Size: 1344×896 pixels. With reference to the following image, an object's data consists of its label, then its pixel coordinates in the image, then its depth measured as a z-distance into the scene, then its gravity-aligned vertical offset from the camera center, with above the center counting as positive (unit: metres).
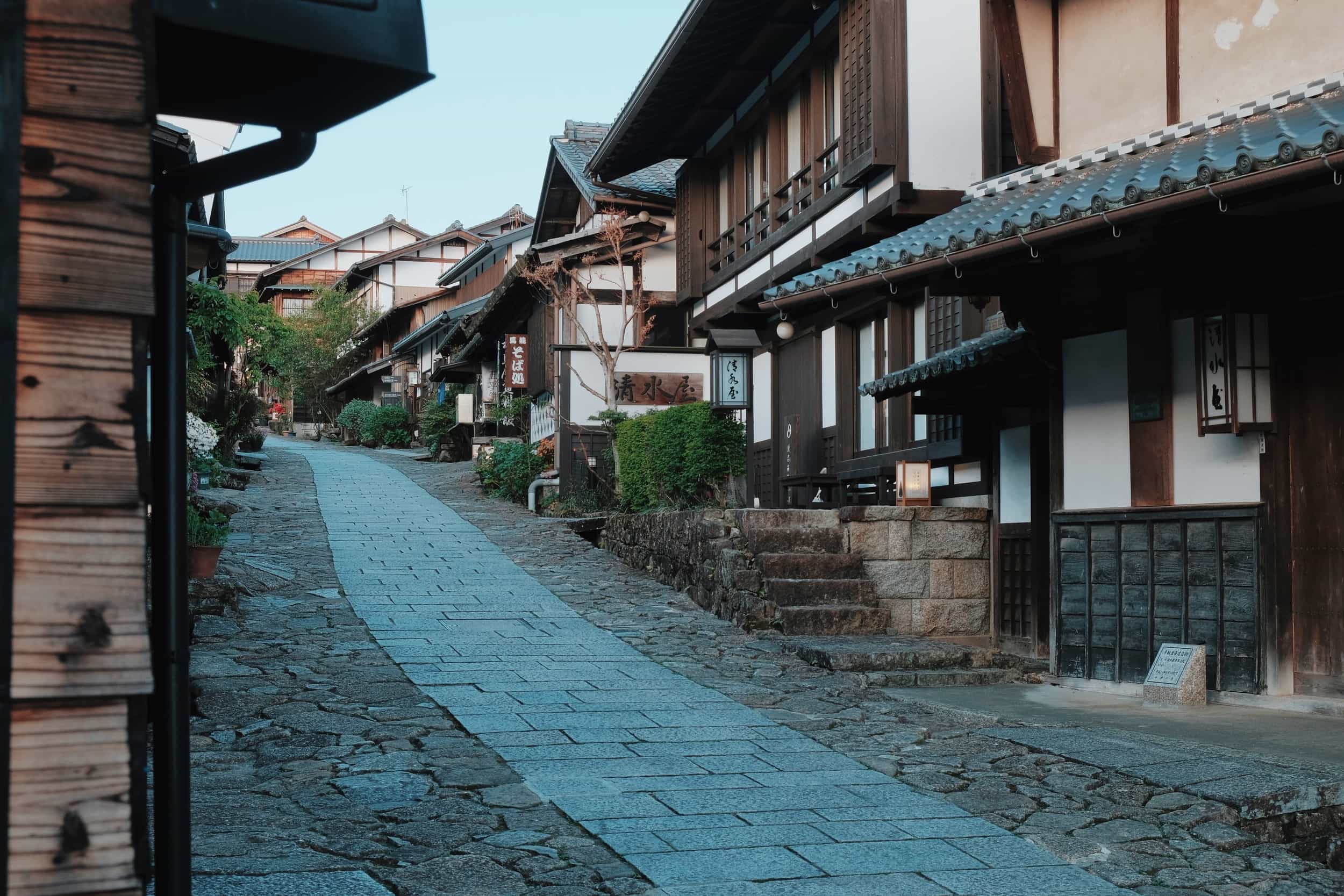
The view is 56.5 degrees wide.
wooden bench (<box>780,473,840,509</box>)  15.72 -0.47
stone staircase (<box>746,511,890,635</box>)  12.01 -1.30
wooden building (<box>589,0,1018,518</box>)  13.23 +3.40
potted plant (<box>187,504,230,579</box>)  12.12 -0.91
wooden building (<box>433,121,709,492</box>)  25.08 +2.96
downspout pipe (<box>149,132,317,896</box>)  2.64 -0.08
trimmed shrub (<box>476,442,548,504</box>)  27.77 -0.45
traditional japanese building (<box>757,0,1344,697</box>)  8.20 +0.94
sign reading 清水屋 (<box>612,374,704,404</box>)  25.92 +1.27
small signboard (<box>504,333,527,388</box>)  32.94 +2.33
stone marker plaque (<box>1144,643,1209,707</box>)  8.79 -1.67
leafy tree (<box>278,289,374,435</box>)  55.31 +4.73
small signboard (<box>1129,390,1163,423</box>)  9.30 +0.29
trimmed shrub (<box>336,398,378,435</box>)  49.45 +1.49
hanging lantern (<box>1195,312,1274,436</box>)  8.48 +0.45
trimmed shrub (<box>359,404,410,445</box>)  46.94 +1.11
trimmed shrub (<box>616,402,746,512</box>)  19.59 -0.10
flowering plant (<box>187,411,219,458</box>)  19.09 +0.25
